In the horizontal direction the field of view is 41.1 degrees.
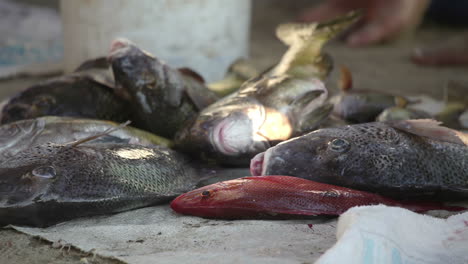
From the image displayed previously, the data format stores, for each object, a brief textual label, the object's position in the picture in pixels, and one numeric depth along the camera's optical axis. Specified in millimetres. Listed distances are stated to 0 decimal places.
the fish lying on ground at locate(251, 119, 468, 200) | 2500
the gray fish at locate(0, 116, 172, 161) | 2930
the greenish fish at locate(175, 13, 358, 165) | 3021
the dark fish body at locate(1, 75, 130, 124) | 3383
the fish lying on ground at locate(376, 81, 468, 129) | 3604
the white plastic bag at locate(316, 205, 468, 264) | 1824
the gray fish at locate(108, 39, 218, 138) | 3361
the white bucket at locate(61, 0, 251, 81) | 4949
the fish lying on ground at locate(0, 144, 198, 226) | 2348
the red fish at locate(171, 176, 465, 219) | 2330
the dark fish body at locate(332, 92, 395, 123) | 3865
